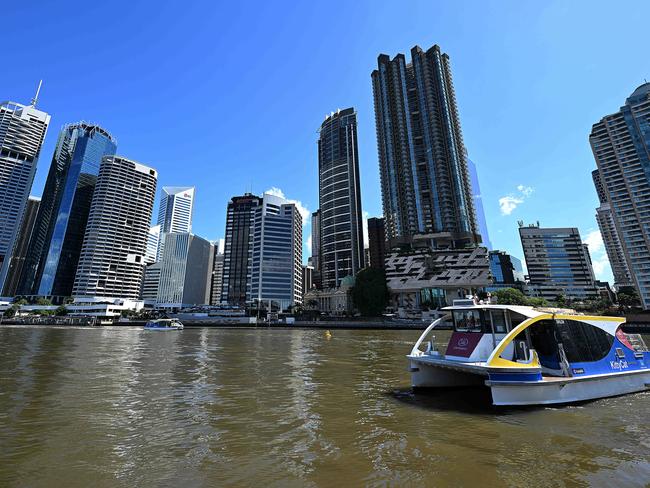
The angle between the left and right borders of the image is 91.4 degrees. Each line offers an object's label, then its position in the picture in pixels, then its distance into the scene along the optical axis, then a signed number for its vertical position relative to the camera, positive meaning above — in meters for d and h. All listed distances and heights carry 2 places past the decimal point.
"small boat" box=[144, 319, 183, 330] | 83.69 +1.68
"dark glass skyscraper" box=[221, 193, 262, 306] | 185.62 +36.55
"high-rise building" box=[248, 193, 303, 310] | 170.00 +39.01
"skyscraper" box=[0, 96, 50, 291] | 176.62 +93.73
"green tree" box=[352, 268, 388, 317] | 119.81 +12.69
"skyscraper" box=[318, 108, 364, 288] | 178.75 +66.85
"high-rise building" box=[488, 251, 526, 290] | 178.75 +22.64
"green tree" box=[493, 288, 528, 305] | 95.14 +8.06
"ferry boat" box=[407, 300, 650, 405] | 11.75 -1.42
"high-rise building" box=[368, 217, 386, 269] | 195.62 +45.89
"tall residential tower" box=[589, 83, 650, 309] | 104.31 +50.15
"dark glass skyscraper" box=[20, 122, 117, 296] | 179.00 +59.41
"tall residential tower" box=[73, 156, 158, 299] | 177.62 +55.12
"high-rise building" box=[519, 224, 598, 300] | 164.38 +30.80
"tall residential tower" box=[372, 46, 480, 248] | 134.62 +75.55
